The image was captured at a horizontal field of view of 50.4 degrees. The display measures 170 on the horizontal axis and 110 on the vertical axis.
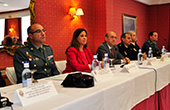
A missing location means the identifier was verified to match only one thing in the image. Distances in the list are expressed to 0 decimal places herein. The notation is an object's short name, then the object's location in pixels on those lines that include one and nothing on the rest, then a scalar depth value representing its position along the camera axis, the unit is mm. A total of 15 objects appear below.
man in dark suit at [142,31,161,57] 5473
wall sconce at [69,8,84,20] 4668
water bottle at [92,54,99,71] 1925
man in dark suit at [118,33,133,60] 3986
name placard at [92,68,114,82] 1578
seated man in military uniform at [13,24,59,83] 2129
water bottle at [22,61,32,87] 1294
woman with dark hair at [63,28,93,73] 2480
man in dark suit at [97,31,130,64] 3299
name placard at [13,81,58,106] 994
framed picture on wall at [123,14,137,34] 7012
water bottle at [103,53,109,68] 2143
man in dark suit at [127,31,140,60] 4057
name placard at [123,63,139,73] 2018
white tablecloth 1063
